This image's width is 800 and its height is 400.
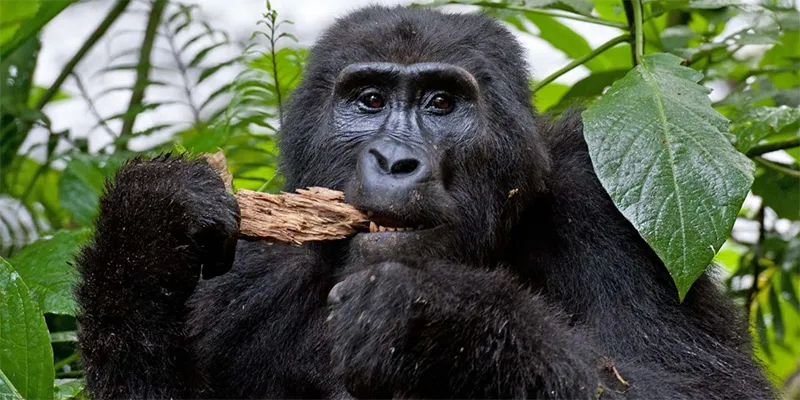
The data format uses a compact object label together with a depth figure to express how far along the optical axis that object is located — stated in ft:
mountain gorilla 19.45
